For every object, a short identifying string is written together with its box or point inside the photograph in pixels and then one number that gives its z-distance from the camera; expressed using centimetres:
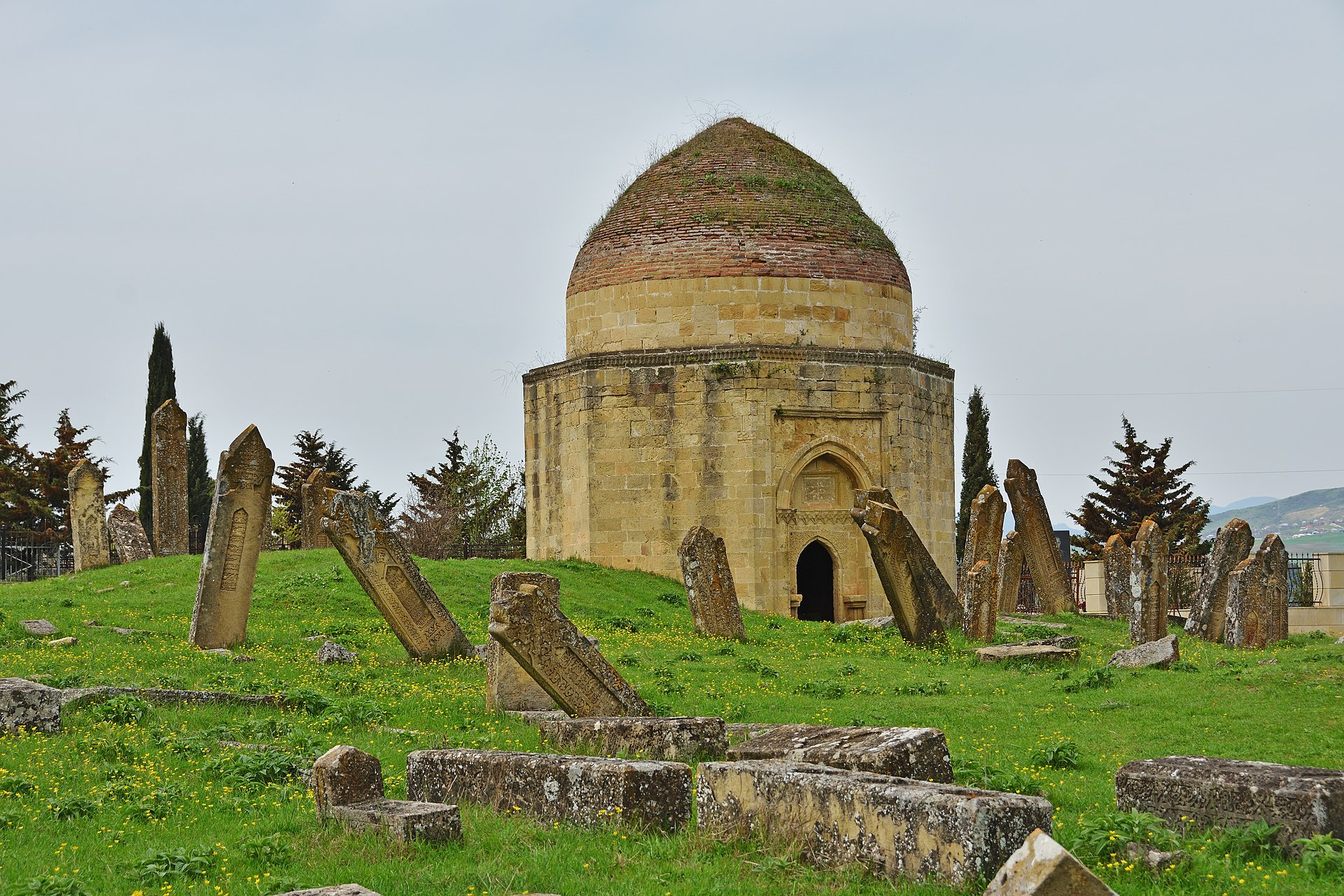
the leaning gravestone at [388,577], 1698
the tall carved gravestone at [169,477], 2738
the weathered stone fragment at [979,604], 2097
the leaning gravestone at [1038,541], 2628
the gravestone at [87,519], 2762
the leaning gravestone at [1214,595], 2181
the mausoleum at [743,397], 2803
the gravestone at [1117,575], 2411
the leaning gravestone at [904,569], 1973
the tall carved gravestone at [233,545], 1753
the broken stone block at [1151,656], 1647
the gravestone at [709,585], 2130
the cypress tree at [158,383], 4272
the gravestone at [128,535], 2806
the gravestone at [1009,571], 2709
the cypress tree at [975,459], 4591
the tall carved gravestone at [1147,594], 2025
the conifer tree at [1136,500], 4641
